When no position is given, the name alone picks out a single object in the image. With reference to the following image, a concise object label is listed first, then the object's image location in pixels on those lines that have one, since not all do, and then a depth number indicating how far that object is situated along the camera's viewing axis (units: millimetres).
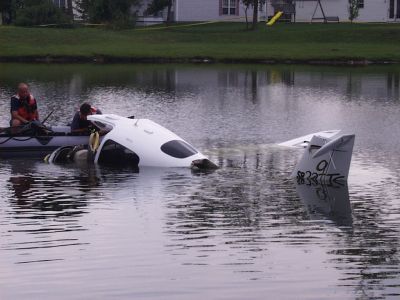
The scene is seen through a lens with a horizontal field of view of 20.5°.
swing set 100875
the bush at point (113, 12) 94438
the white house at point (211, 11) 105125
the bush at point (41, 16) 93562
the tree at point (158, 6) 101375
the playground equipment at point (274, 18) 97844
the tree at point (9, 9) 98194
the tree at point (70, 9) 103812
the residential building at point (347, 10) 102125
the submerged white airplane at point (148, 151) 26688
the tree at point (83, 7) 99312
